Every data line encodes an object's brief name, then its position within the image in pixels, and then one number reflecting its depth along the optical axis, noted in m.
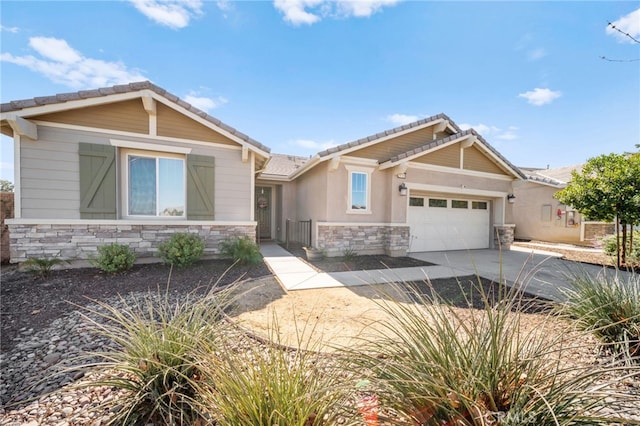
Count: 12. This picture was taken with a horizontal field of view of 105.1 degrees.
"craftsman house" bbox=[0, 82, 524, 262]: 5.89
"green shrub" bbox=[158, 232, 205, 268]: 6.10
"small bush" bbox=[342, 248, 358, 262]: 8.36
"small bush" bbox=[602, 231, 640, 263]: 7.73
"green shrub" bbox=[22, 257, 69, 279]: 5.35
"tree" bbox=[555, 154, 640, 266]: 6.68
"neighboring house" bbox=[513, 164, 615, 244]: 12.45
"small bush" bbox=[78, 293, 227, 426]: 1.68
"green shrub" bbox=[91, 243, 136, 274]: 5.60
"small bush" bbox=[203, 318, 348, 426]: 1.33
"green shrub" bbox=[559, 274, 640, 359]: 2.60
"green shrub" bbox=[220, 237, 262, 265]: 6.79
